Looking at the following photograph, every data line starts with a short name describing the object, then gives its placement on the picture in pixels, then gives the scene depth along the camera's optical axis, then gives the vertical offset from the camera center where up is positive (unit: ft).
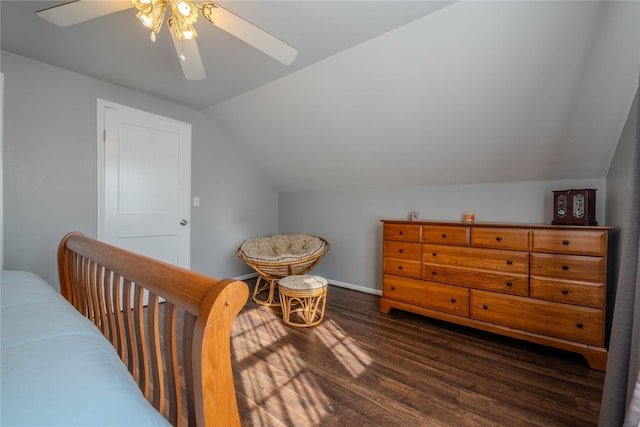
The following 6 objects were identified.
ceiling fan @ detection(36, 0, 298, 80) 3.97 +2.83
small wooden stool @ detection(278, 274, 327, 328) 8.06 -2.52
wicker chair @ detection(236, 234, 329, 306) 9.68 -1.79
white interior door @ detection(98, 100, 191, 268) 8.62 +0.77
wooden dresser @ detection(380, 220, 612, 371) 6.15 -1.76
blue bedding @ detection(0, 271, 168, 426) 1.78 -1.30
